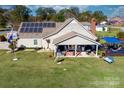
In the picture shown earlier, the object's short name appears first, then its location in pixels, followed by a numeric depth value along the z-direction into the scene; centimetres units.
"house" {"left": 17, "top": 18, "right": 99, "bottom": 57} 1201
